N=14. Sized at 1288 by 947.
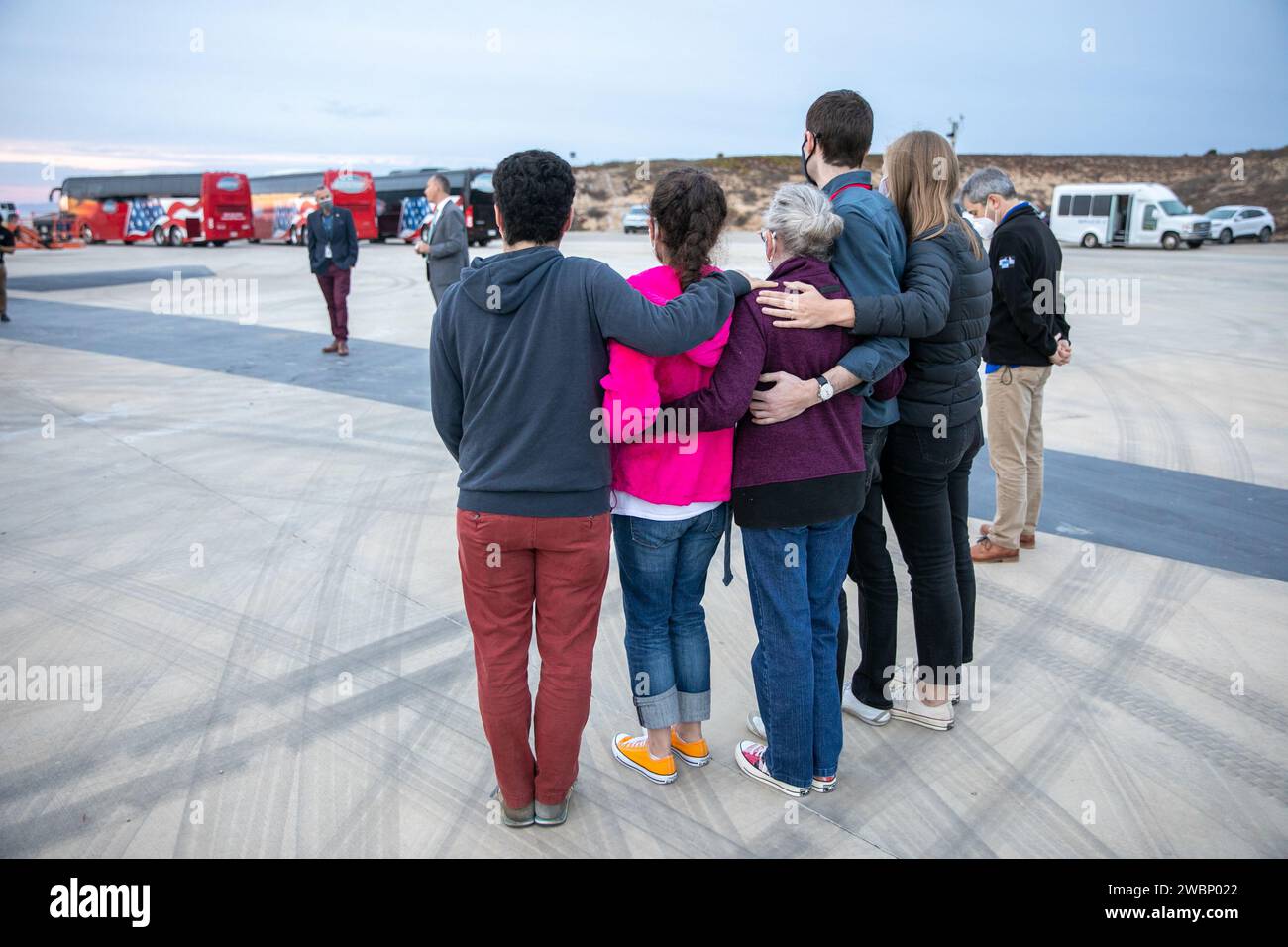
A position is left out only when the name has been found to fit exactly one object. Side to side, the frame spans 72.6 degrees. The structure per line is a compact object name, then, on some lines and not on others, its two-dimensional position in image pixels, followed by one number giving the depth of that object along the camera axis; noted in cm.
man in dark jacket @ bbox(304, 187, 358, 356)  972
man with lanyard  249
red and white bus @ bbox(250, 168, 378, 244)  3181
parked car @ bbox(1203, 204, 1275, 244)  3044
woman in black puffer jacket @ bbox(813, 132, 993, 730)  272
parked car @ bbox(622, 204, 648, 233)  3975
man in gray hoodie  227
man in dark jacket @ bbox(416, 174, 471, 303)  875
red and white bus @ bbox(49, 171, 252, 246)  3111
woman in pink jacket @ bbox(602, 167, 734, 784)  238
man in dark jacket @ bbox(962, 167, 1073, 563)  425
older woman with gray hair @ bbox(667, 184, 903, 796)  249
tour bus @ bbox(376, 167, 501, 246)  2972
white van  2823
